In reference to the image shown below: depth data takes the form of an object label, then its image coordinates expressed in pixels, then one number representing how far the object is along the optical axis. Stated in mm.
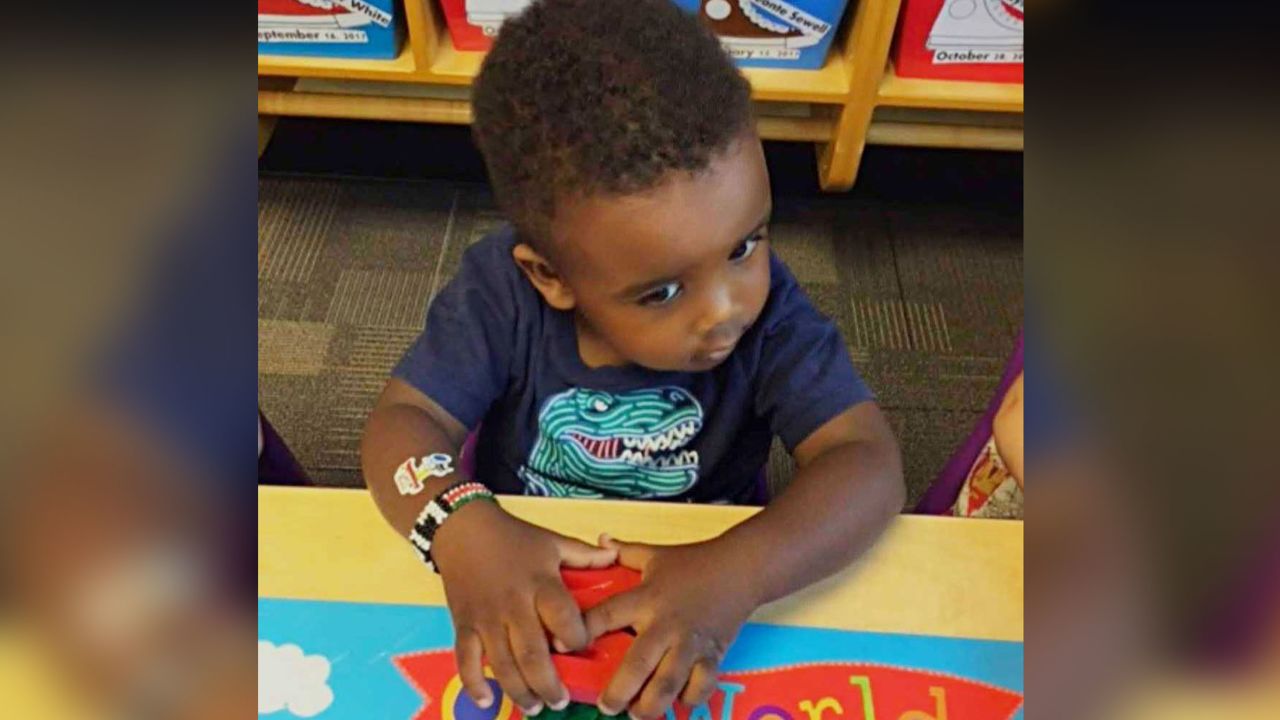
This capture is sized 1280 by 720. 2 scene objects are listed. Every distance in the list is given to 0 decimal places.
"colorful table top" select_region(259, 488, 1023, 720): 549
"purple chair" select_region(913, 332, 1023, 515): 834
